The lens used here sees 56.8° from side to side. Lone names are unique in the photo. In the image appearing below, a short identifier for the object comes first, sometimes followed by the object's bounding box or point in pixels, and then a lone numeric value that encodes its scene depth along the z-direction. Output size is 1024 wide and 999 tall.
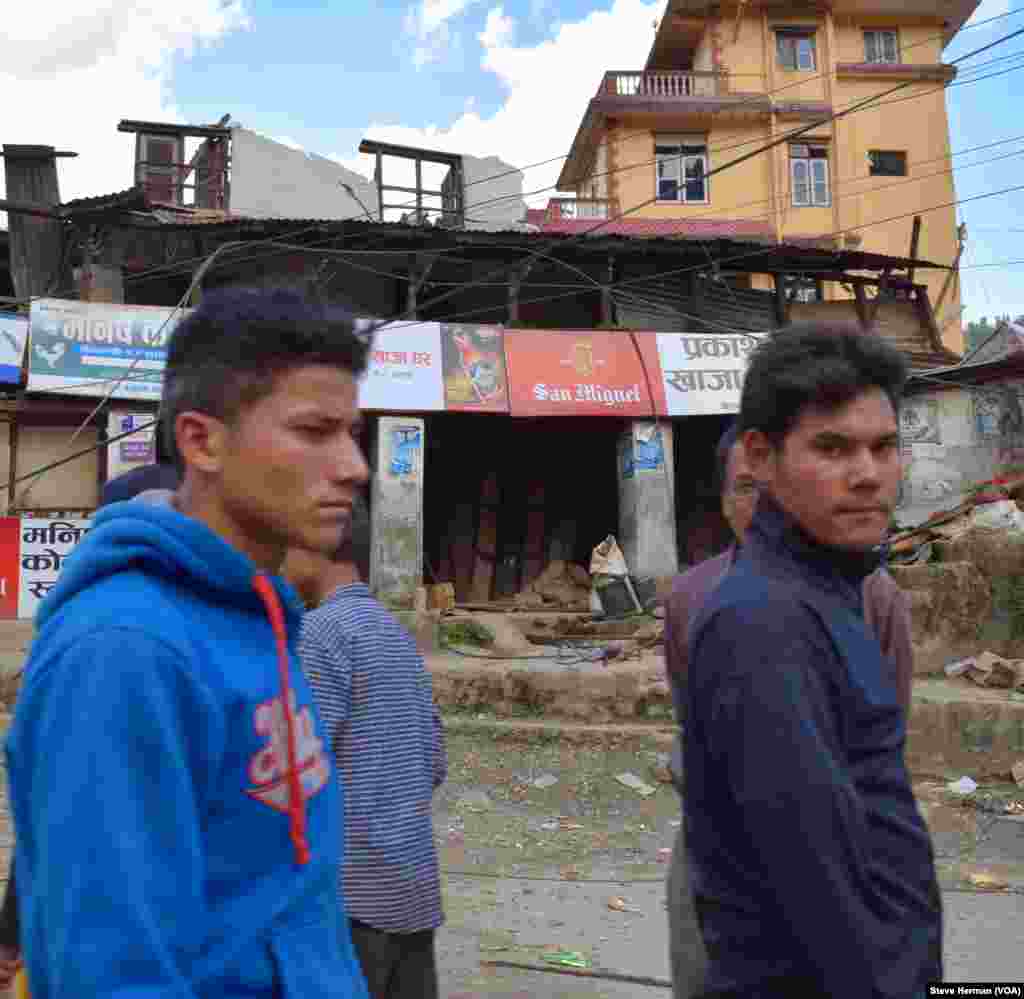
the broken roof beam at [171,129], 16.31
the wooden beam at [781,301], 15.35
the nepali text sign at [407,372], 12.57
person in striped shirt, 2.04
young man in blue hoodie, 0.89
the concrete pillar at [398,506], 12.59
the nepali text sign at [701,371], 13.55
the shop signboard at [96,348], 12.04
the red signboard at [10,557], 11.59
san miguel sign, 13.07
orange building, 22.19
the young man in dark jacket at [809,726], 1.26
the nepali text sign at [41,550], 11.68
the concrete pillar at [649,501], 13.17
